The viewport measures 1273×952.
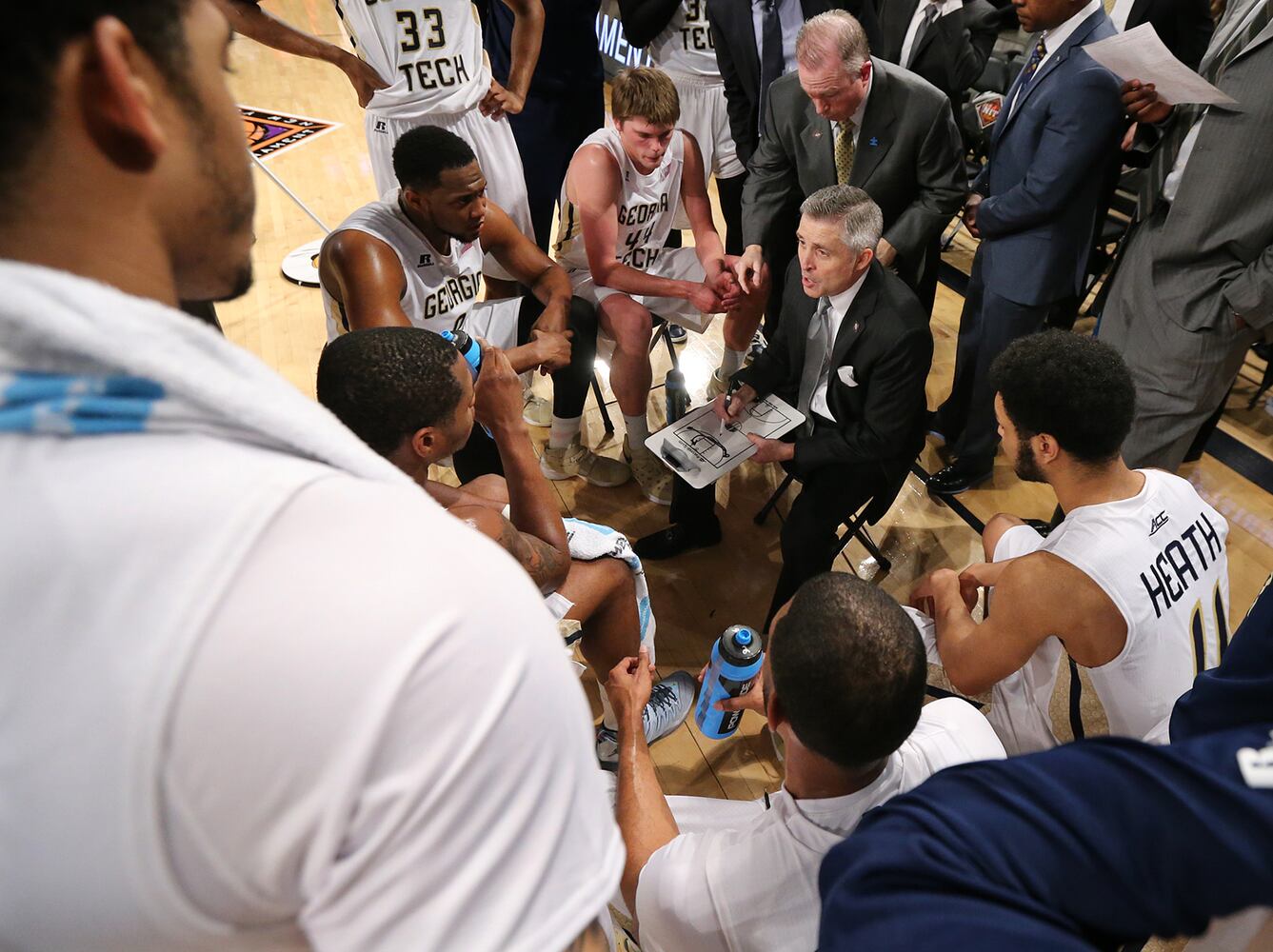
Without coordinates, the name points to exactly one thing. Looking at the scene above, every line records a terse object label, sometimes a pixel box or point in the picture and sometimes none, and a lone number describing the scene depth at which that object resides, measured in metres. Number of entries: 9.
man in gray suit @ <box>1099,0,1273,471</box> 2.62
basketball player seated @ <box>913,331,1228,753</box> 1.89
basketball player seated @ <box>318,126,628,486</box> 2.67
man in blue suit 2.93
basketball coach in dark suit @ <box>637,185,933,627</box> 2.67
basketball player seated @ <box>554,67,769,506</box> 3.34
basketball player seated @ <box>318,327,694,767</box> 1.83
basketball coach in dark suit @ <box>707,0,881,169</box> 3.93
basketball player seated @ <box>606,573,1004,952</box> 1.40
